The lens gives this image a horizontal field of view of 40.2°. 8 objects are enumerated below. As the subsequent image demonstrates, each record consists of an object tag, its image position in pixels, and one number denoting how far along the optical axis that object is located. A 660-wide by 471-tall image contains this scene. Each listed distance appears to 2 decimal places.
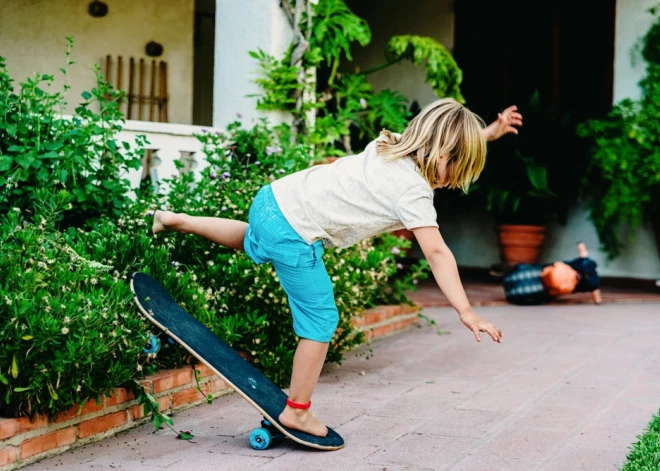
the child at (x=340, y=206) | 3.41
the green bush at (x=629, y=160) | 7.78
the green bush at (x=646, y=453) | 3.02
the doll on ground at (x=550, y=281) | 7.37
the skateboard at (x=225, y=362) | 3.48
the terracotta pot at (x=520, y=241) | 8.66
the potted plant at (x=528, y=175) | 8.54
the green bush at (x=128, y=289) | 3.19
